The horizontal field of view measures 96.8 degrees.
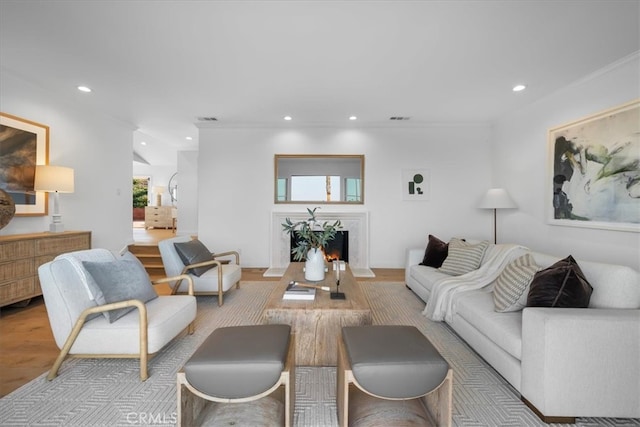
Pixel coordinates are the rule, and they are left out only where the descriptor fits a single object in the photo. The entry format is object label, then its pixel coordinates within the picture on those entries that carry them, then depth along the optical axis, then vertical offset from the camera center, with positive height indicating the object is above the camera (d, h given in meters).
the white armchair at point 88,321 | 1.91 -0.78
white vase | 2.84 -0.54
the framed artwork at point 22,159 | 3.28 +0.61
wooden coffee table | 2.14 -0.85
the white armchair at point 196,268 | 3.32 -0.70
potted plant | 2.77 -0.40
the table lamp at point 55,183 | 3.51 +0.33
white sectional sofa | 1.52 -0.78
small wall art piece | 5.25 +0.52
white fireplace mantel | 5.25 -0.47
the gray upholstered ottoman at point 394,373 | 1.34 -0.77
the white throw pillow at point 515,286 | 2.09 -0.55
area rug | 1.59 -1.17
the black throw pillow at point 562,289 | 1.77 -0.48
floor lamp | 4.45 +0.21
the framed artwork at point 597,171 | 2.82 +0.48
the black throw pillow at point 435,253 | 3.70 -0.54
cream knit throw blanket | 2.78 -0.70
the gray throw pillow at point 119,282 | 2.01 -0.56
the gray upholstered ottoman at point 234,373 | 1.34 -0.78
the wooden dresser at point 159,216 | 9.79 -0.22
